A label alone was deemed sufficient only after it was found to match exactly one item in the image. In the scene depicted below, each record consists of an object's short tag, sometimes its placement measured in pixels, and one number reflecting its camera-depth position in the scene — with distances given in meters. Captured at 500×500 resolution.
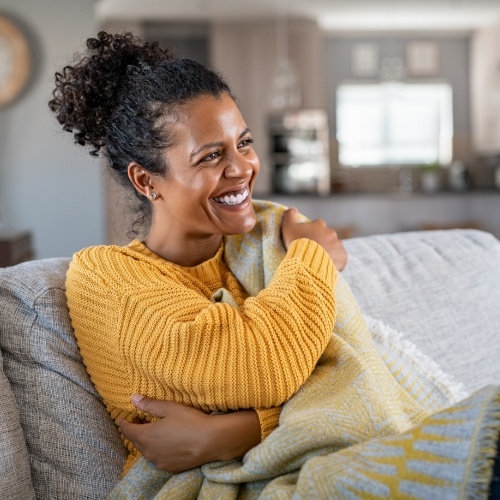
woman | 1.27
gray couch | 1.35
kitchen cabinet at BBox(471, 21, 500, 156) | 8.69
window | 9.45
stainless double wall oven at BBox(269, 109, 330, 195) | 8.62
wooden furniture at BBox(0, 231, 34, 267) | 4.09
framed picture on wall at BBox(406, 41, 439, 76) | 9.24
